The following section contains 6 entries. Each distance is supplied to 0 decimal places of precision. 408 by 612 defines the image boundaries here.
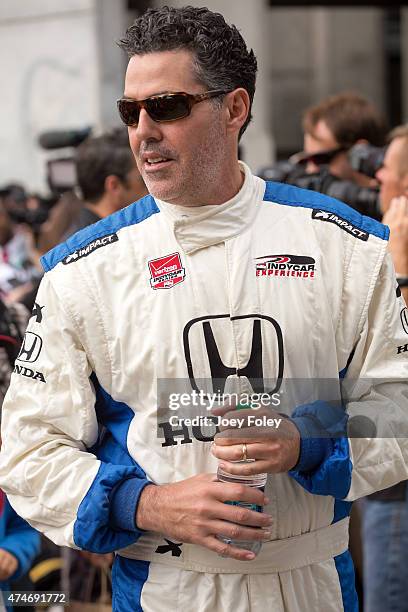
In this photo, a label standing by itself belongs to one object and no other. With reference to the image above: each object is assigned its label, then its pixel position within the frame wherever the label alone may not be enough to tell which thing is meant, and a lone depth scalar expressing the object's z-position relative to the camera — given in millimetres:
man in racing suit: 2578
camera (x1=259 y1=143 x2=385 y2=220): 4488
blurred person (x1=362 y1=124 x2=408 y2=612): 4594
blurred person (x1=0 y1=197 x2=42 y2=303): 6196
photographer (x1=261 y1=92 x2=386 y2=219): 4539
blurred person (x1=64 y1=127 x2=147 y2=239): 5039
